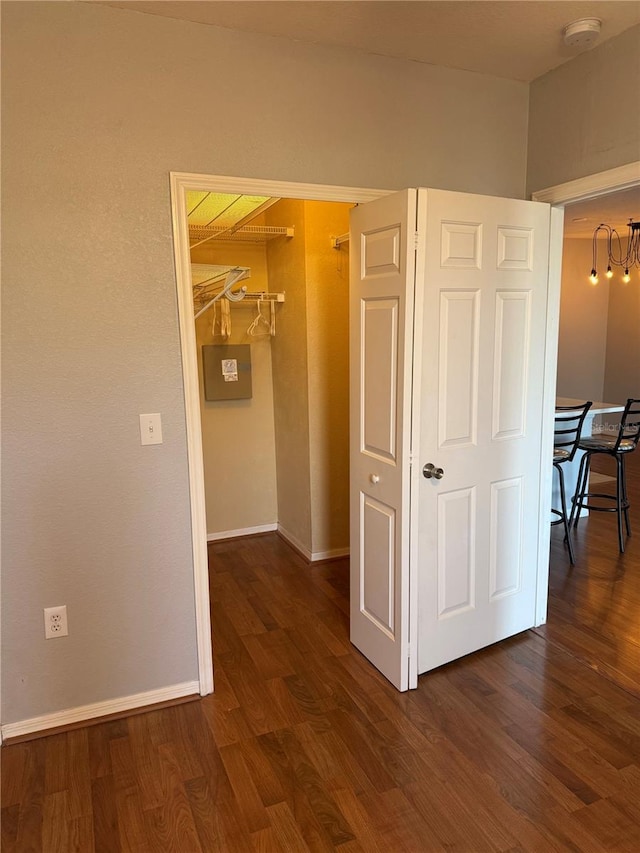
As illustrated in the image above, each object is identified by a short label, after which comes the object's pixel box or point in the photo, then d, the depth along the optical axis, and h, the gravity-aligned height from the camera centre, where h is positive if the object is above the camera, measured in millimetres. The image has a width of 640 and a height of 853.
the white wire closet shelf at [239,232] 3764 +652
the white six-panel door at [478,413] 2426 -378
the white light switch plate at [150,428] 2355 -384
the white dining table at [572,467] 4723 -1153
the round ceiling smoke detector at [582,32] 2219 +1120
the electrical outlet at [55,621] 2318 -1132
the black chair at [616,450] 4160 -882
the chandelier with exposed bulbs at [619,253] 7379 +952
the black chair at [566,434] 4051 -811
